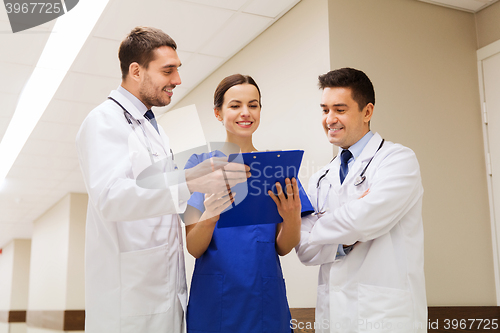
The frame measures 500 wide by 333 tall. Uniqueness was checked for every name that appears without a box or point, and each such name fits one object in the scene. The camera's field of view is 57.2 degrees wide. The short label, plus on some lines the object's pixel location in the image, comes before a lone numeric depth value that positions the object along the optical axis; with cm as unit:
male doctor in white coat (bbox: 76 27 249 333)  135
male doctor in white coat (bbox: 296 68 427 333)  162
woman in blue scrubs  155
